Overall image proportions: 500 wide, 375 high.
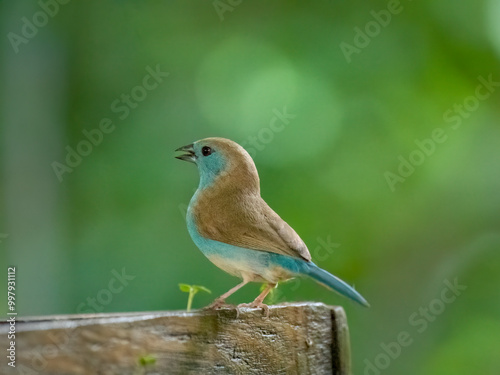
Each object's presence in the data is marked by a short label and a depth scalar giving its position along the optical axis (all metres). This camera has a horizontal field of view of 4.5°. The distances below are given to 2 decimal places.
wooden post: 2.51
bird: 2.62
